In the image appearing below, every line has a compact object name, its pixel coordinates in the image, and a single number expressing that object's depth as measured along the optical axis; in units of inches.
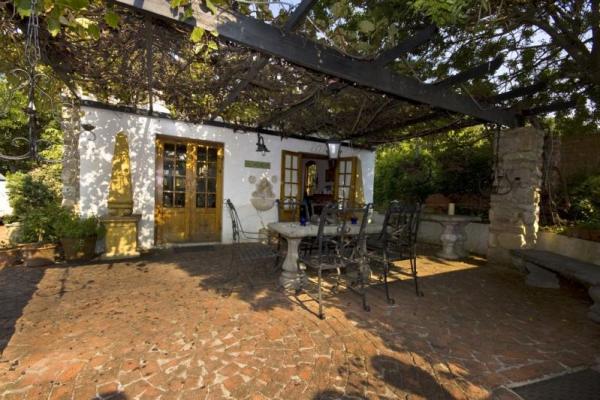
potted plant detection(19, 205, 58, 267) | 158.9
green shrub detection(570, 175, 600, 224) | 179.0
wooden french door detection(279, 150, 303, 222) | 264.2
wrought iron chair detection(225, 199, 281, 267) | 135.7
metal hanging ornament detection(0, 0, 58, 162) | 70.4
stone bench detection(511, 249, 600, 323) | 109.7
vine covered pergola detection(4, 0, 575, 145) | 90.5
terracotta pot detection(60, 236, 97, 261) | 167.9
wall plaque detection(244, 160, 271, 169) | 245.5
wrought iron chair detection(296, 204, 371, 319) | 113.8
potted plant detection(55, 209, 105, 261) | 167.2
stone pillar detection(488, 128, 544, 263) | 173.3
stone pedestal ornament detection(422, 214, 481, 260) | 202.1
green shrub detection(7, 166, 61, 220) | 221.0
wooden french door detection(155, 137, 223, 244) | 220.1
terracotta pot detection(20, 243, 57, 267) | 158.1
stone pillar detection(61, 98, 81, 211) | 191.3
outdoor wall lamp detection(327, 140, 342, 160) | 189.0
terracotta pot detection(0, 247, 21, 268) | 158.2
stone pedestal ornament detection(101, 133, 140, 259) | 180.9
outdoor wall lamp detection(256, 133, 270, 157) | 232.8
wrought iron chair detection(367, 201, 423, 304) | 127.6
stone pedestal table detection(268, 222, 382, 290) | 129.6
